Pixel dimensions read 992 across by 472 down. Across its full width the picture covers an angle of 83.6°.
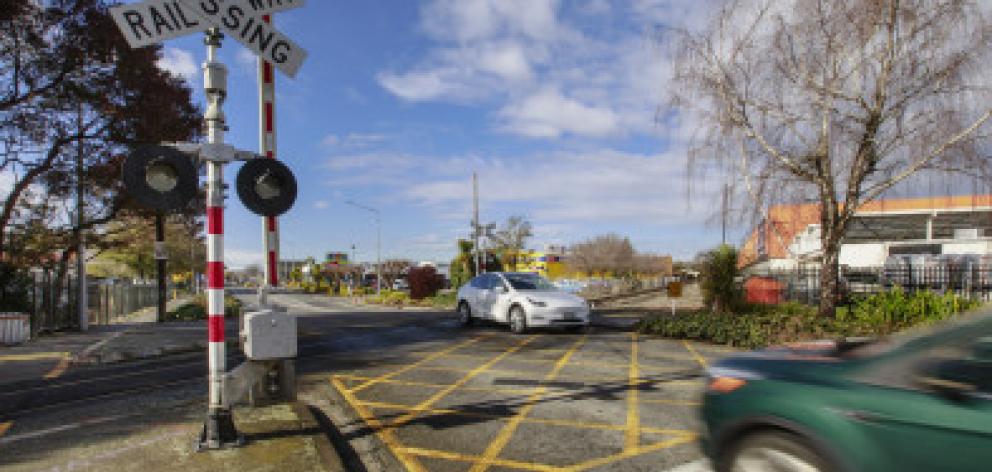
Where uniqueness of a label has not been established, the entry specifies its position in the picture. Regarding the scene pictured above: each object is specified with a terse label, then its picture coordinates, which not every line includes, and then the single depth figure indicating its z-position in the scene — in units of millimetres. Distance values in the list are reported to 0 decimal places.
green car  2447
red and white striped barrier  4812
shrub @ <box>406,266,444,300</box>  33078
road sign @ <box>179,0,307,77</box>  4238
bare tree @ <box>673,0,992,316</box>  9617
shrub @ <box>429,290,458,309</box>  29616
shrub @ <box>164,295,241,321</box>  20652
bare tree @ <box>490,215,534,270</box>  59625
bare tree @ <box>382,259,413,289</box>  74125
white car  11789
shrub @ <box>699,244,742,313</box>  12625
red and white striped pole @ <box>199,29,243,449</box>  4172
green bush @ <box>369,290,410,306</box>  34344
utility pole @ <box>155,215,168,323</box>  18434
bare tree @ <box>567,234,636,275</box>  75375
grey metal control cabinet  4352
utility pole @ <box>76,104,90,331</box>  15680
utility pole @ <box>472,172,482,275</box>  32719
